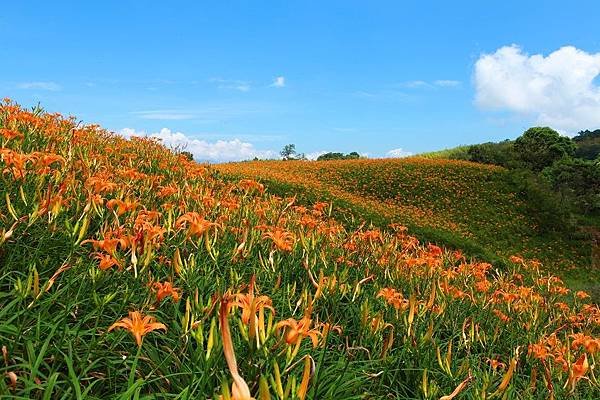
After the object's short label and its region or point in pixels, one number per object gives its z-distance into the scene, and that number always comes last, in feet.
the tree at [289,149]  136.87
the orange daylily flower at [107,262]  5.70
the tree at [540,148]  89.45
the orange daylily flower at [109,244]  5.84
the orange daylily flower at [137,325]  4.53
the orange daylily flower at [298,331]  4.48
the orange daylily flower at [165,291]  6.01
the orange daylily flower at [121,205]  7.41
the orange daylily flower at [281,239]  7.99
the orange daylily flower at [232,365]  2.49
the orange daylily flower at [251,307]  4.46
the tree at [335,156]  103.31
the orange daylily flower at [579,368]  6.38
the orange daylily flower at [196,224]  6.89
